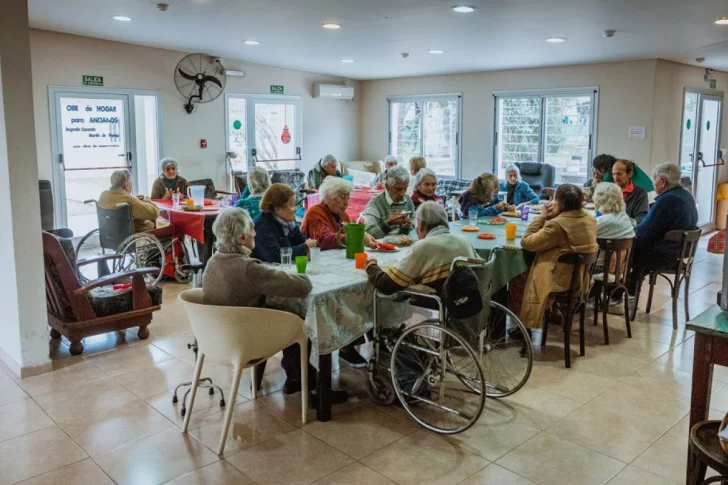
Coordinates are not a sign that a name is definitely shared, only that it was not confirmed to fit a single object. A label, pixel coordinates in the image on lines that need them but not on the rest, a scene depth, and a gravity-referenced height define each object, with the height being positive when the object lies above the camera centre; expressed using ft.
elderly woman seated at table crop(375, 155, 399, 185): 28.73 -0.57
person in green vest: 19.42 -0.67
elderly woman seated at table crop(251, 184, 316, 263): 11.76 -1.43
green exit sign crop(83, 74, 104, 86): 23.40 +2.46
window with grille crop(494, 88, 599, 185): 27.53 +0.88
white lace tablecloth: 9.84 -2.48
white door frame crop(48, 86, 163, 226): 22.84 +0.98
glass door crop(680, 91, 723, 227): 28.68 +0.12
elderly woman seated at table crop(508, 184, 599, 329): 12.78 -1.89
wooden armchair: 13.11 -3.28
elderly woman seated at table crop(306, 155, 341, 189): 25.99 -0.90
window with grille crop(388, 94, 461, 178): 32.01 +0.99
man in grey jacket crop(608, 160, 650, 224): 18.04 -1.17
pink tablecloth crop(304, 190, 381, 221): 24.27 -1.96
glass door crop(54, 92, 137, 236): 23.36 -0.04
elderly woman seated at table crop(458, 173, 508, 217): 17.39 -1.32
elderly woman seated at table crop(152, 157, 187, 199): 22.82 -1.20
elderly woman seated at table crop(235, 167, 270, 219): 17.29 -1.06
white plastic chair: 9.11 -2.67
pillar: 11.64 -1.14
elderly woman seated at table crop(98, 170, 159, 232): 18.51 -1.45
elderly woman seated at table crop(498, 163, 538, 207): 20.85 -1.34
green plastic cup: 10.63 -1.89
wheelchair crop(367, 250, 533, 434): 10.01 -3.66
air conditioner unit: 32.35 +2.92
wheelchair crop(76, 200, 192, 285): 18.37 -2.80
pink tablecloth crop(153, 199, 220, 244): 19.43 -2.15
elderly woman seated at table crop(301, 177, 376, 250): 13.03 -1.33
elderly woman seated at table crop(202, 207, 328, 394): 9.45 -1.85
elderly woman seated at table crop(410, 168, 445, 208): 16.34 -0.93
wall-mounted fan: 25.02 +2.77
